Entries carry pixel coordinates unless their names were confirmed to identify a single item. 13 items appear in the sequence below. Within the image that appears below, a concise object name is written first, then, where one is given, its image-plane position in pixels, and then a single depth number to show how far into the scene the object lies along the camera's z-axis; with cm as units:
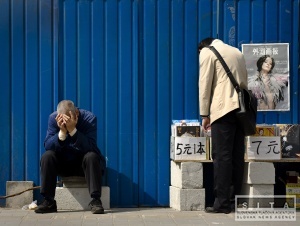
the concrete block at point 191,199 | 1474
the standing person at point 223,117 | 1425
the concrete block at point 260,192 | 1472
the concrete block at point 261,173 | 1471
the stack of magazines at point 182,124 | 1496
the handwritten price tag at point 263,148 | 1482
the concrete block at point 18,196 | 1530
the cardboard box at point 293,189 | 1529
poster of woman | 1579
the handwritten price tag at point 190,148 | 1485
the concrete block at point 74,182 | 1483
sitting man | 1422
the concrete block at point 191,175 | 1471
